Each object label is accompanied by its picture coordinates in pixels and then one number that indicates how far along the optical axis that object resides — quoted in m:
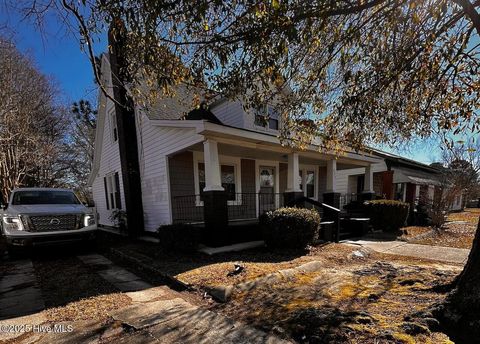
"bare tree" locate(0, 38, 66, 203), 11.28
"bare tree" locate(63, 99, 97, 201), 22.54
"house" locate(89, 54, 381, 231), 6.76
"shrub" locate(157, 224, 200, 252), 6.36
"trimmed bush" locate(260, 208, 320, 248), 6.37
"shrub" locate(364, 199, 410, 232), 9.74
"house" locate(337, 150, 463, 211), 15.64
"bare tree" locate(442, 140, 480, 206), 14.66
